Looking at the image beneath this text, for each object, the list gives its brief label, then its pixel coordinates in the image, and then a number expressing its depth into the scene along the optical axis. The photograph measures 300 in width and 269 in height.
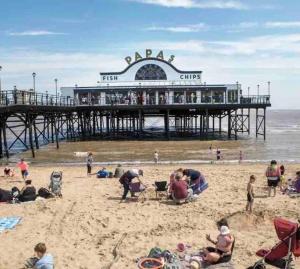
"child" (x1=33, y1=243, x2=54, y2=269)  7.10
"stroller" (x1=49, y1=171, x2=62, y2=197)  13.55
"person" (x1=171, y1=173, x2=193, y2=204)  12.53
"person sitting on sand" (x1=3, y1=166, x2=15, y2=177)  18.33
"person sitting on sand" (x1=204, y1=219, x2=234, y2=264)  7.86
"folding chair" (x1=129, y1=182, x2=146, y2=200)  13.23
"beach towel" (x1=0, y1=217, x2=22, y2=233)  10.31
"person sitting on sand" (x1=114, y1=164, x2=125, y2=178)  17.44
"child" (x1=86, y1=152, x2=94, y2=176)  18.91
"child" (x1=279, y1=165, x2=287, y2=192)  14.38
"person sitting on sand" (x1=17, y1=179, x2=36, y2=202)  12.70
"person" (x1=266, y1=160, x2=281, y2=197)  13.51
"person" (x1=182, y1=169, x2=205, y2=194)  13.33
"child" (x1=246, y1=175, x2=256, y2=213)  11.24
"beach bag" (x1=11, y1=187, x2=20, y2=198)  12.89
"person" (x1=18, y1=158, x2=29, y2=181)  17.33
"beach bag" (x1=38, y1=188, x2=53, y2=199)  13.30
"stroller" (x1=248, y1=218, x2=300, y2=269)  7.48
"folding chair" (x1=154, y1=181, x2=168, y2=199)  13.34
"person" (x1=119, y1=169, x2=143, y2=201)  13.01
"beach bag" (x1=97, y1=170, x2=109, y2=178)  17.59
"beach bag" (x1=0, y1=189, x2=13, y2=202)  12.73
